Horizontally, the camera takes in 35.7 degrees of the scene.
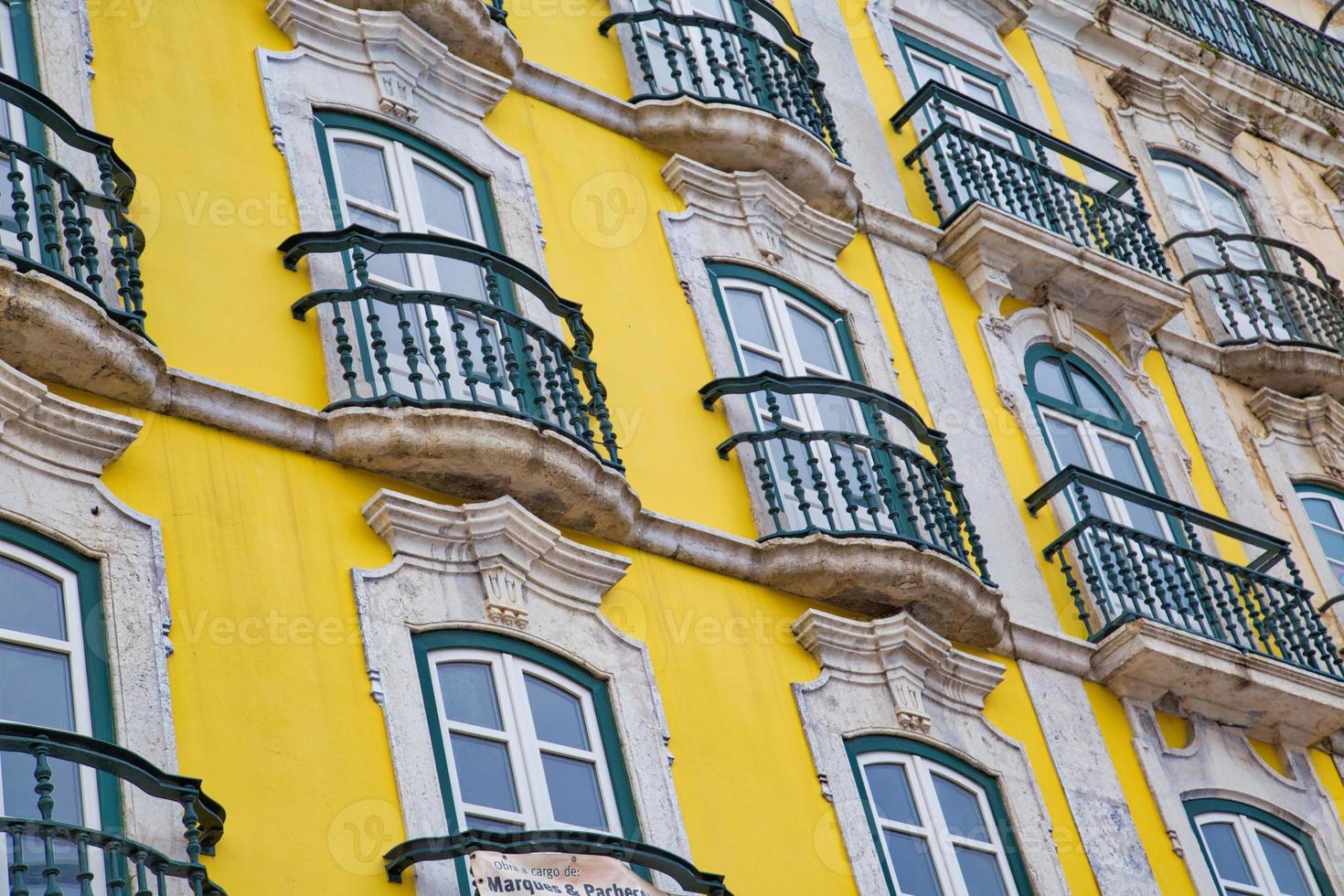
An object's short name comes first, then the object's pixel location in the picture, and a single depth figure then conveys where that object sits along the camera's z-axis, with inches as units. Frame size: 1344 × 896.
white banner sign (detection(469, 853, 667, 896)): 359.3
